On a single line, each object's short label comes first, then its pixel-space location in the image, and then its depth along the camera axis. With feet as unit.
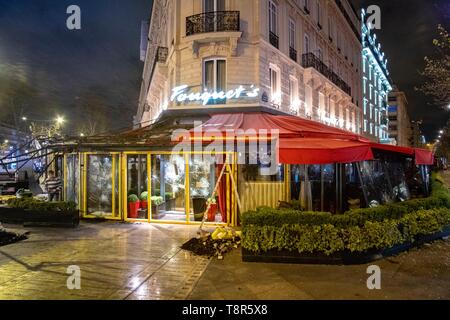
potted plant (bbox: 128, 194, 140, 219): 38.60
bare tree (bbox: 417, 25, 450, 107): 37.45
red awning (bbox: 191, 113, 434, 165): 25.18
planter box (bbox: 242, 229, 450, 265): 22.81
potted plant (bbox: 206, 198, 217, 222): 36.52
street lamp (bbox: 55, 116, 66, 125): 138.84
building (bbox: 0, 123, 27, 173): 140.46
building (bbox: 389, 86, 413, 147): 276.82
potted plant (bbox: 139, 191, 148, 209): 39.19
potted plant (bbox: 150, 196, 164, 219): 39.04
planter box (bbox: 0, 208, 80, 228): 34.63
